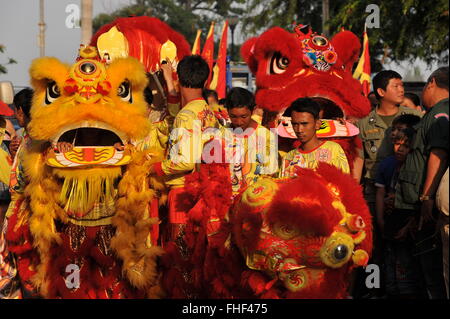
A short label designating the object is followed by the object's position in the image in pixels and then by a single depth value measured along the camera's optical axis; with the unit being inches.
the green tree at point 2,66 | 758.2
